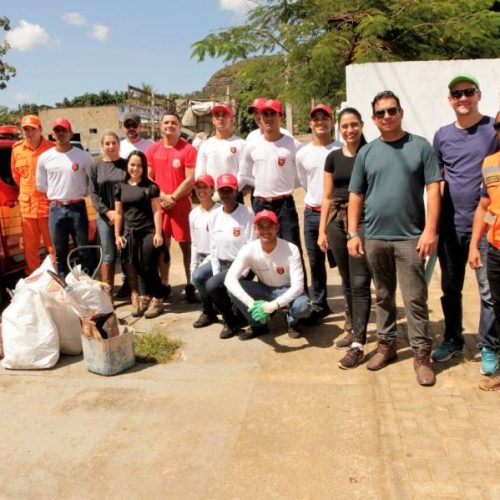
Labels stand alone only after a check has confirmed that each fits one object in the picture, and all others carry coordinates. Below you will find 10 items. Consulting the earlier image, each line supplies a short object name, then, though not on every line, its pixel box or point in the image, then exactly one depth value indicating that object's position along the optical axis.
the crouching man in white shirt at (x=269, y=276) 4.34
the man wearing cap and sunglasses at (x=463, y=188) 3.50
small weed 4.36
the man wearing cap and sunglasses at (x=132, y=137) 5.85
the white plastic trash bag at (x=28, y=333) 4.18
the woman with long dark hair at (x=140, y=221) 5.22
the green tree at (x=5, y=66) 19.14
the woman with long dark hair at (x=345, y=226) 3.94
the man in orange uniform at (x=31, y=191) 5.73
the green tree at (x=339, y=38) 8.56
